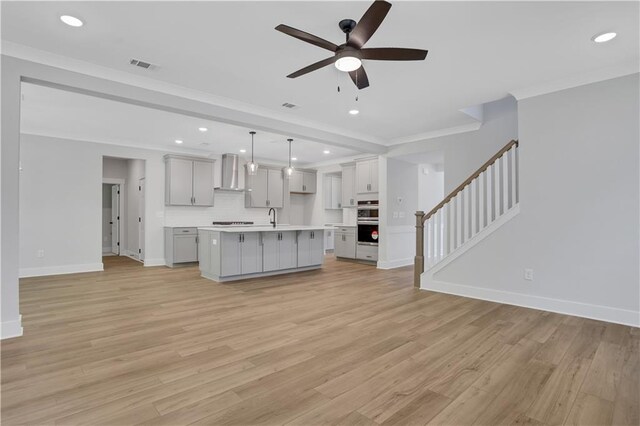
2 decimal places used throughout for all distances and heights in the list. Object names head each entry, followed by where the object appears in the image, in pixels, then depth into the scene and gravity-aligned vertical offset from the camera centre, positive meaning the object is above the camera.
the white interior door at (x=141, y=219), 7.59 -0.20
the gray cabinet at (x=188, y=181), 7.34 +0.72
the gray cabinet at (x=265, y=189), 8.71 +0.64
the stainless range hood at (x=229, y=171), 8.12 +1.03
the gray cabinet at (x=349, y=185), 8.13 +0.70
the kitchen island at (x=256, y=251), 5.45 -0.74
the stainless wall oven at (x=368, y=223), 7.38 -0.26
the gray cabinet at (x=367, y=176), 7.33 +0.86
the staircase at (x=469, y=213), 4.39 -0.01
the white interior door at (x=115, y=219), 9.37 -0.25
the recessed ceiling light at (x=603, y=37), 2.83 +1.60
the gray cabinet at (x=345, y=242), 7.91 -0.78
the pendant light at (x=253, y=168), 6.82 +0.94
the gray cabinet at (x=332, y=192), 9.90 +0.62
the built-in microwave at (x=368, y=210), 7.40 +0.05
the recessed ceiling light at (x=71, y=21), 2.59 +1.58
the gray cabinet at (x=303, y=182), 9.45 +0.91
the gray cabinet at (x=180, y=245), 7.09 -0.77
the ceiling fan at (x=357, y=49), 2.16 +1.25
